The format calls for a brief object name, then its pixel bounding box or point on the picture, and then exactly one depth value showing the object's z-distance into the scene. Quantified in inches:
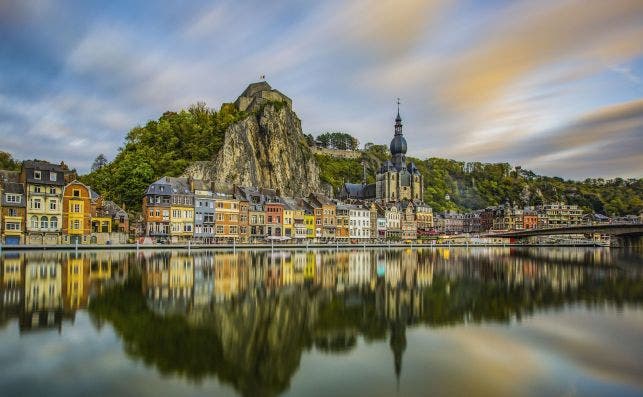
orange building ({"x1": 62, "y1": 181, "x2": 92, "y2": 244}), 2368.4
